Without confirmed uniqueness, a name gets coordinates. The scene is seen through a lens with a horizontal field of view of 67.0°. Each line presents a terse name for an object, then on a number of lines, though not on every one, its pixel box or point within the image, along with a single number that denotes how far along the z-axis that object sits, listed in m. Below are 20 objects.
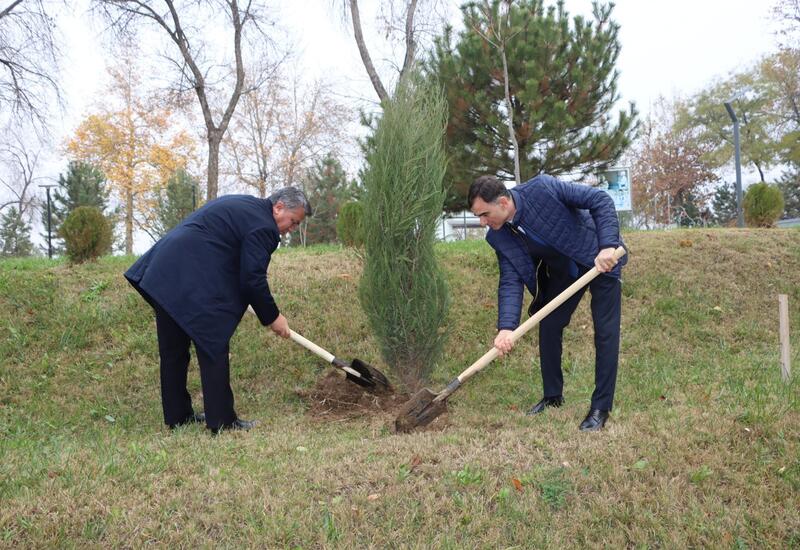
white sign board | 15.24
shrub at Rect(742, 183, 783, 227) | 13.02
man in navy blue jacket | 4.13
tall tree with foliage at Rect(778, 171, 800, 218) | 41.19
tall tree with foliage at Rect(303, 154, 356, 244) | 29.98
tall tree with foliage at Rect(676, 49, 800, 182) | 35.03
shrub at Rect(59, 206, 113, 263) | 8.85
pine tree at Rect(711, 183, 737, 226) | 38.00
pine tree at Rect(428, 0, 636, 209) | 12.77
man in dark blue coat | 4.32
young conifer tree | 5.23
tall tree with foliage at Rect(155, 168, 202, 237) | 24.53
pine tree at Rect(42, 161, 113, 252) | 31.05
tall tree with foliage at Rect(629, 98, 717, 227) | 35.06
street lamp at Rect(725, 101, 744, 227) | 15.82
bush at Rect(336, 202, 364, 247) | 9.48
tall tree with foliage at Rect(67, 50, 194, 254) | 31.44
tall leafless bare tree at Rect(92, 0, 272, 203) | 16.45
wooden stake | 4.54
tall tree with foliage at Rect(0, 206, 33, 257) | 43.00
